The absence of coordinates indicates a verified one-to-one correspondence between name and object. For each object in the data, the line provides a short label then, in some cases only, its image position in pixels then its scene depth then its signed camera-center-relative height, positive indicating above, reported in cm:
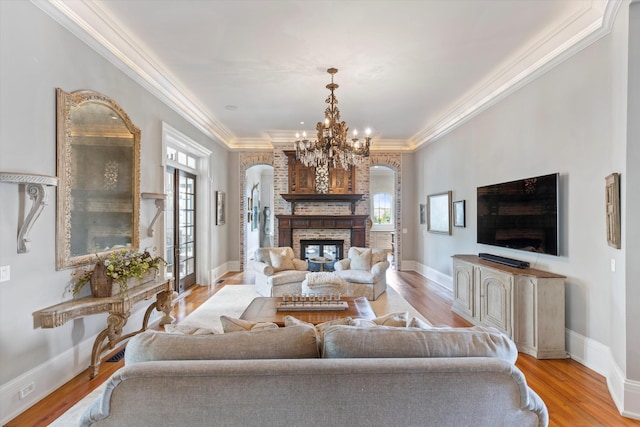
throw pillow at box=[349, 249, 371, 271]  573 -80
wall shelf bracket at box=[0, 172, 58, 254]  229 +10
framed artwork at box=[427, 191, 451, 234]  606 +7
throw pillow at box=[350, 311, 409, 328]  174 -60
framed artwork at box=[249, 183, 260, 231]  1098 +35
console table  246 -78
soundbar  365 -56
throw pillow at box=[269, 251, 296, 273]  564 -82
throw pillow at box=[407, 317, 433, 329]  171 -59
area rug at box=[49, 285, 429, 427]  435 -140
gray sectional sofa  130 -74
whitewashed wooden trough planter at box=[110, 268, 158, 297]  290 -64
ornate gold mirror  269 +39
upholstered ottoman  488 -106
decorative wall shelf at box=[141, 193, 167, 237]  385 +20
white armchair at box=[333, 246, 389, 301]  535 -98
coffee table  319 -104
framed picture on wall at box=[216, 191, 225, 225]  691 +22
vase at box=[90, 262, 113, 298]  286 -59
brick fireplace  755 +12
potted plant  286 -53
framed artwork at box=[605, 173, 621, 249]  246 +4
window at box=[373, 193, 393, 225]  1216 +29
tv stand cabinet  318 -98
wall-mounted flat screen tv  338 +2
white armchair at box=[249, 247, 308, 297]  527 -96
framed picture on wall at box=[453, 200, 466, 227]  546 +4
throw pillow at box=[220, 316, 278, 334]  168 -59
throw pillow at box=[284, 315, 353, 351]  167 -60
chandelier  402 +94
